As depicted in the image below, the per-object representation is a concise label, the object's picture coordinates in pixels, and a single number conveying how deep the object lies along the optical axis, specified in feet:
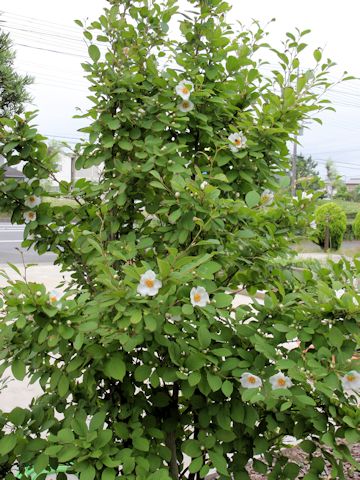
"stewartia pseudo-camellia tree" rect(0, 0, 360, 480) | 3.56
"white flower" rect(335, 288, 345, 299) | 3.95
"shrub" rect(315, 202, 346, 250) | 42.16
